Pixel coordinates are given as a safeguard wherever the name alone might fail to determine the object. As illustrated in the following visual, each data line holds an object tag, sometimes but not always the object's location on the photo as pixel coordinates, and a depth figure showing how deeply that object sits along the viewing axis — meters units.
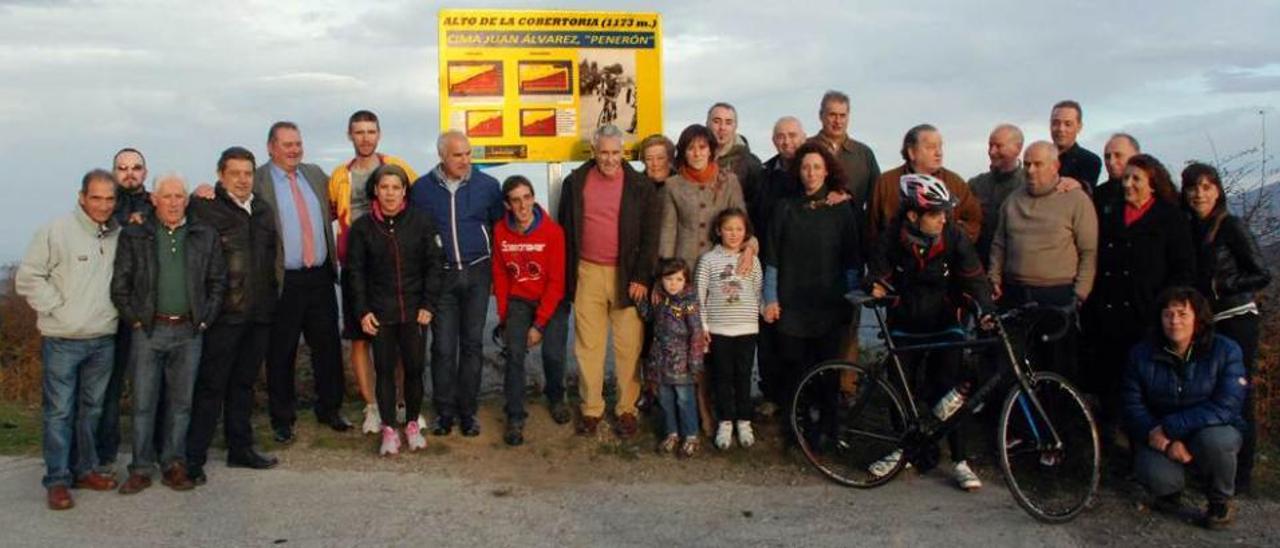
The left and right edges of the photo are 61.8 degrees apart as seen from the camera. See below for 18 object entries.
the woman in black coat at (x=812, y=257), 7.07
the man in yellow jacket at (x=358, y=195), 7.39
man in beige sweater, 6.69
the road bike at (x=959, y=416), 5.82
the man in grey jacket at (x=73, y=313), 6.09
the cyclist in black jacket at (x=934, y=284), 6.31
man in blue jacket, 7.19
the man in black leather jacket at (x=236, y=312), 6.58
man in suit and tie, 7.12
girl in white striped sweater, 7.07
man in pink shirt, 7.23
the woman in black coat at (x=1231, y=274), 6.22
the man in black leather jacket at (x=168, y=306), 6.23
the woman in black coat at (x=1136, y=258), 6.34
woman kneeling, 5.68
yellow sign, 8.34
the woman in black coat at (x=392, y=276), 6.91
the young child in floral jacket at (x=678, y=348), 7.05
